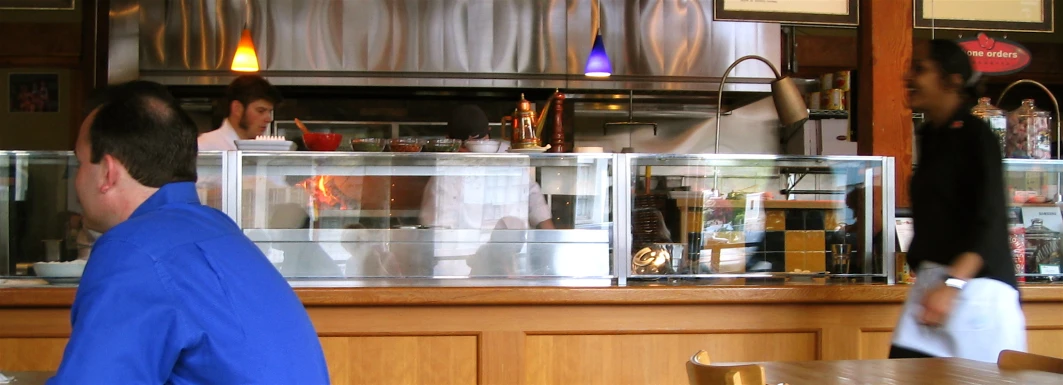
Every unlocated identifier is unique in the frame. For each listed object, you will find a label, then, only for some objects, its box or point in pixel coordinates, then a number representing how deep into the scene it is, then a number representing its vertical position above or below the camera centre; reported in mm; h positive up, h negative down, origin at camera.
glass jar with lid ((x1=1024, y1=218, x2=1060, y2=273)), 3963 -155
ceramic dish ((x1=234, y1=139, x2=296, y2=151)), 3559 +208
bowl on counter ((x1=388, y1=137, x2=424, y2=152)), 3711 +221
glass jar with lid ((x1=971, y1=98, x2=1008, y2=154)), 4145 +370
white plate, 3455 -264
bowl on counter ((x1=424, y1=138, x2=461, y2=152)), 3760 +222
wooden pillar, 4043 +507
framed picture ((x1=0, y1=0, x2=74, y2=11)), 4195 +836
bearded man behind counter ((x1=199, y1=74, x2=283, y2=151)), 4246 +419
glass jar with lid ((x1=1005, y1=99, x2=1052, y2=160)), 4086 +291
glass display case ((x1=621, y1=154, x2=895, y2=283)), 3674 -47
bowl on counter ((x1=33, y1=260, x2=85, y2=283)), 3461 -231
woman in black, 2674 -71
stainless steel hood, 6230 +1032
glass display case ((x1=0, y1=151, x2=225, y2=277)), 3502 -4
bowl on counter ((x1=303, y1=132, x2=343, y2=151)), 3727 +235
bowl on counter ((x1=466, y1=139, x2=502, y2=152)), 3758 +222
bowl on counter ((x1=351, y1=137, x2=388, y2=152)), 3732 +222
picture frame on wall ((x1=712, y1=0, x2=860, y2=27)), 4078 +797
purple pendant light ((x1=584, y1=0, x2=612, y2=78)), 5523 +785
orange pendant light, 5285 +779
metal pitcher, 3867 +301
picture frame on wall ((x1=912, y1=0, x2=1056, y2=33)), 4371 +835
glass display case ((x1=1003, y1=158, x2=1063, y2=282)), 3963 -24
